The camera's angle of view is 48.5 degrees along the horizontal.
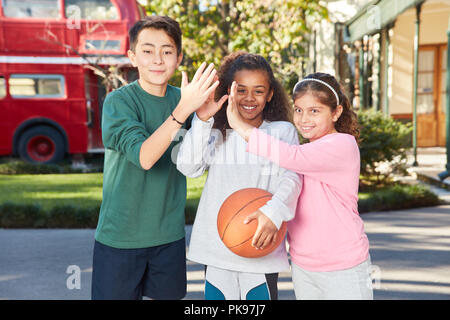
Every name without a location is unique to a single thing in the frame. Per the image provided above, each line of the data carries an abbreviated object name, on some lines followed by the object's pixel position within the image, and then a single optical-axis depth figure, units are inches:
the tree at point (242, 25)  365.4
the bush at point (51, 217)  256.1
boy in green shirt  99.0
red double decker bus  429.7
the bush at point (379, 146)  317.1
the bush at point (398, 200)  283.7
